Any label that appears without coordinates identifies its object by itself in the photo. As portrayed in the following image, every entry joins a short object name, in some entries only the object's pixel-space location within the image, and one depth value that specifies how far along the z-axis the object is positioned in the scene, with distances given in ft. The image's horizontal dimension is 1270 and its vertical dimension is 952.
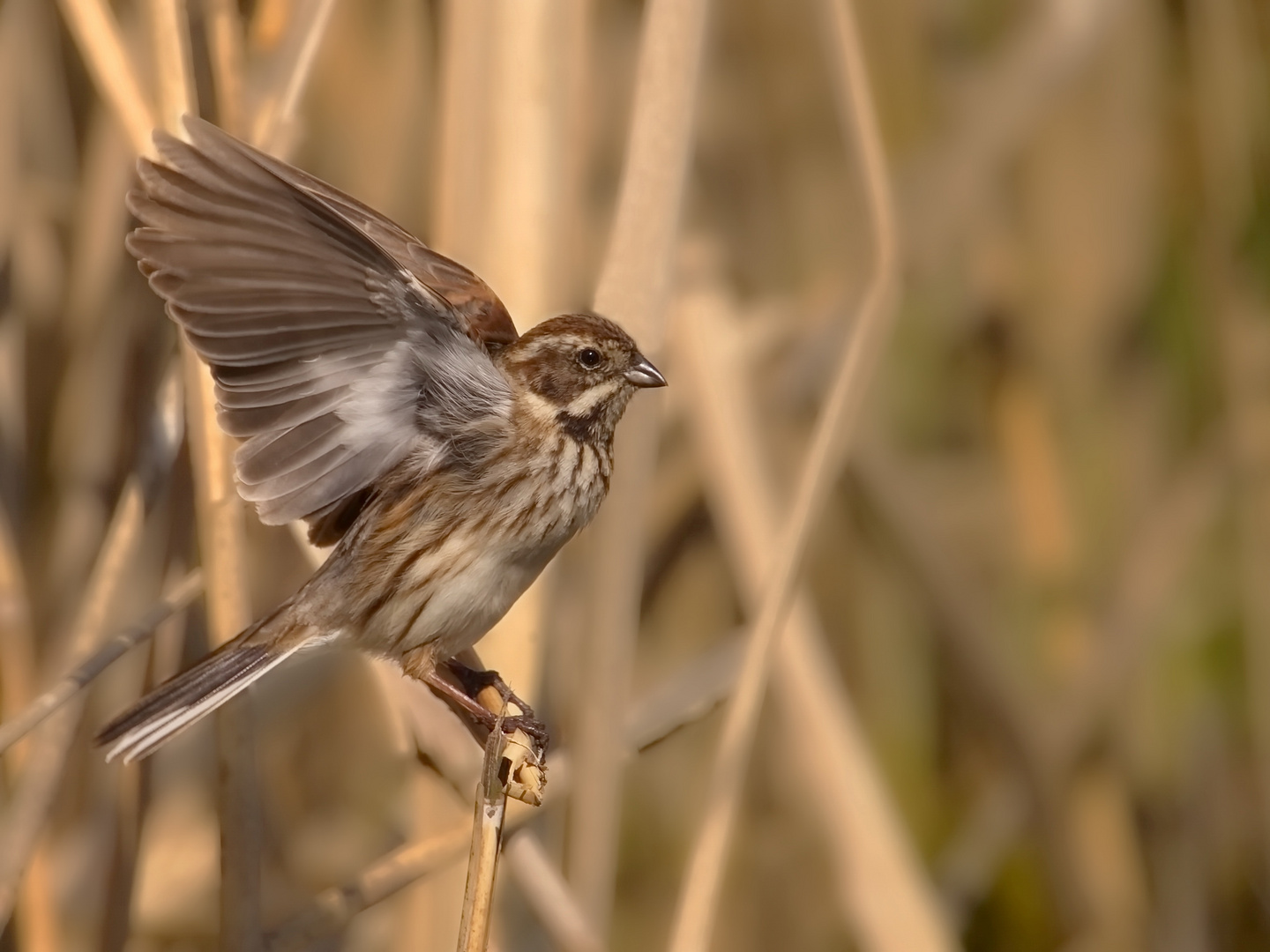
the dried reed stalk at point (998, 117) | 18.99
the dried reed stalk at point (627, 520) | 18.41
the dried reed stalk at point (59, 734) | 18.42
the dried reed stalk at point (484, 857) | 18.15
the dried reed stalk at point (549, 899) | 18.39
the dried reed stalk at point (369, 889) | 18.36
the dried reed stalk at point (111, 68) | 18.39
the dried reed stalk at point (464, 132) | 18.43
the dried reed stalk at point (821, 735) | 18.64
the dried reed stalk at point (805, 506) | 18.47
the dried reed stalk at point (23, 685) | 18.58
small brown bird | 18.23
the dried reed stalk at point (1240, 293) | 19.08
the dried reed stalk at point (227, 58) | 18.40
